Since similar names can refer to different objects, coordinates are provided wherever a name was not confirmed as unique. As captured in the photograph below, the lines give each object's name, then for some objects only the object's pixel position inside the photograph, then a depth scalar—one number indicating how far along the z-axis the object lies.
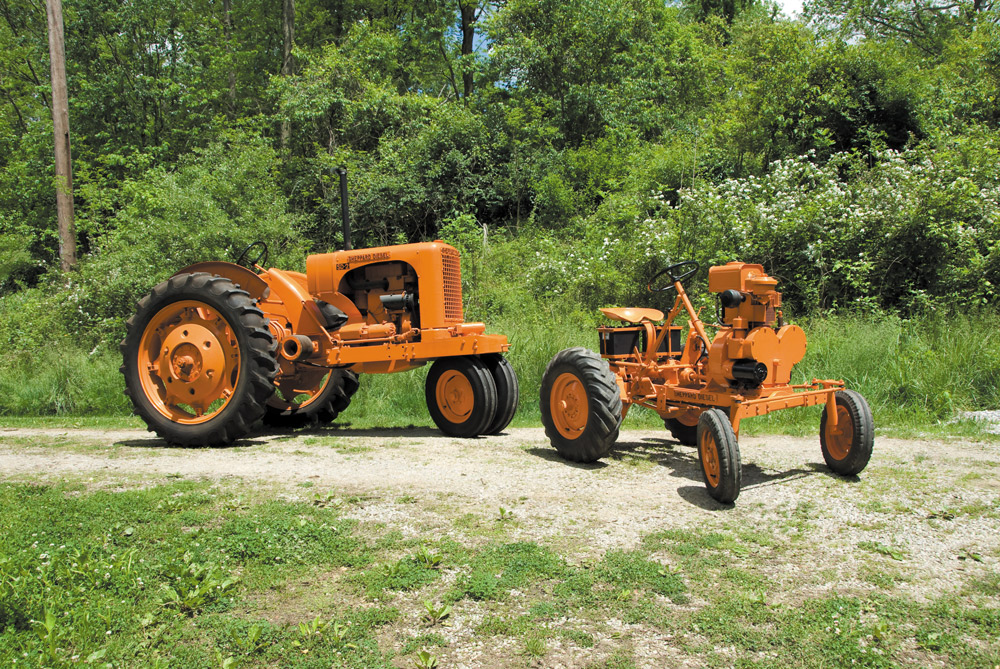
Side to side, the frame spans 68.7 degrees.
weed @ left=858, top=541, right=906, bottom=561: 3.96
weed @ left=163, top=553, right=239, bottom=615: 3.43
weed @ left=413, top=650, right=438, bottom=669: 2.97
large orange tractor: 7.14
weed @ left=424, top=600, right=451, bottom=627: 3.33
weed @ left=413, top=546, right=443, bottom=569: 3.81
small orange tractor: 5.24
